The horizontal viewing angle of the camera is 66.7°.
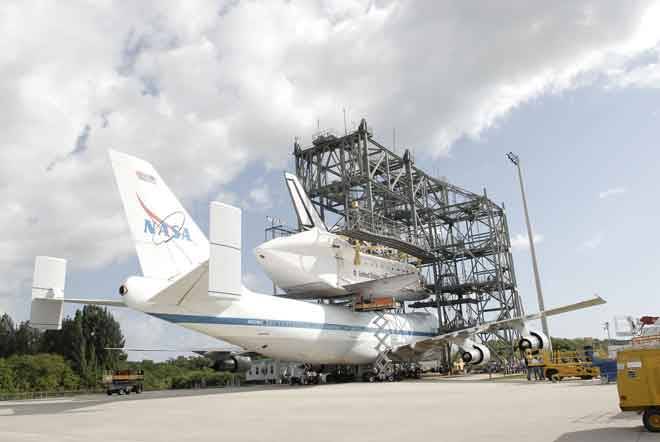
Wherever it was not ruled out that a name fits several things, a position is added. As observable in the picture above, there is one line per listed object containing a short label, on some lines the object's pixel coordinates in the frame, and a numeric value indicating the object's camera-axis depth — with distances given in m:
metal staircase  34.06
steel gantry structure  37.50
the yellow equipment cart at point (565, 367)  25.56
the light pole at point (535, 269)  30.47
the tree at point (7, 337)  58.66
